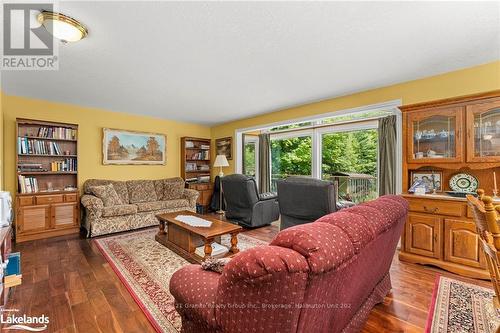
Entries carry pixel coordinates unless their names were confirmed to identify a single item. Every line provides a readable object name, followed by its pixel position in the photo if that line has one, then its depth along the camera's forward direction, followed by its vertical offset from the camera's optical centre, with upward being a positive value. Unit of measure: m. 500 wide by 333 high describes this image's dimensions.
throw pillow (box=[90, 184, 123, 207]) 4.17 -0.50
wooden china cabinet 2.48 +0.00
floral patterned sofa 3.88 -0.70
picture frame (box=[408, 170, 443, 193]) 2.95 -0.19
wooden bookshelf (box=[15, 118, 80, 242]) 3.64 -0.21
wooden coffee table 2.69 -0.91
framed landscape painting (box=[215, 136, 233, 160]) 6.16 +0.55
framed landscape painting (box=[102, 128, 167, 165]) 4.86 +0.44
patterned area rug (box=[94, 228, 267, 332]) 1.86 -1.16
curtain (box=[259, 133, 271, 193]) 6.46 +0.03
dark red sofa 0.84 -0.50
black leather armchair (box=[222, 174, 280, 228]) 4.14 -0.69
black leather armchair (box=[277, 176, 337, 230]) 2.91 -0.45
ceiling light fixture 1.80 +1.16
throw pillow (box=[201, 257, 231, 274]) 1.32 -0.57
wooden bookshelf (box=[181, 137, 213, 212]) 5.95 +0.02
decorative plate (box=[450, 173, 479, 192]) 2.72 -0.22
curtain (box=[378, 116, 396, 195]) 4.21 +0.21
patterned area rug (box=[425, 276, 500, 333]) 1.71 -1.21
